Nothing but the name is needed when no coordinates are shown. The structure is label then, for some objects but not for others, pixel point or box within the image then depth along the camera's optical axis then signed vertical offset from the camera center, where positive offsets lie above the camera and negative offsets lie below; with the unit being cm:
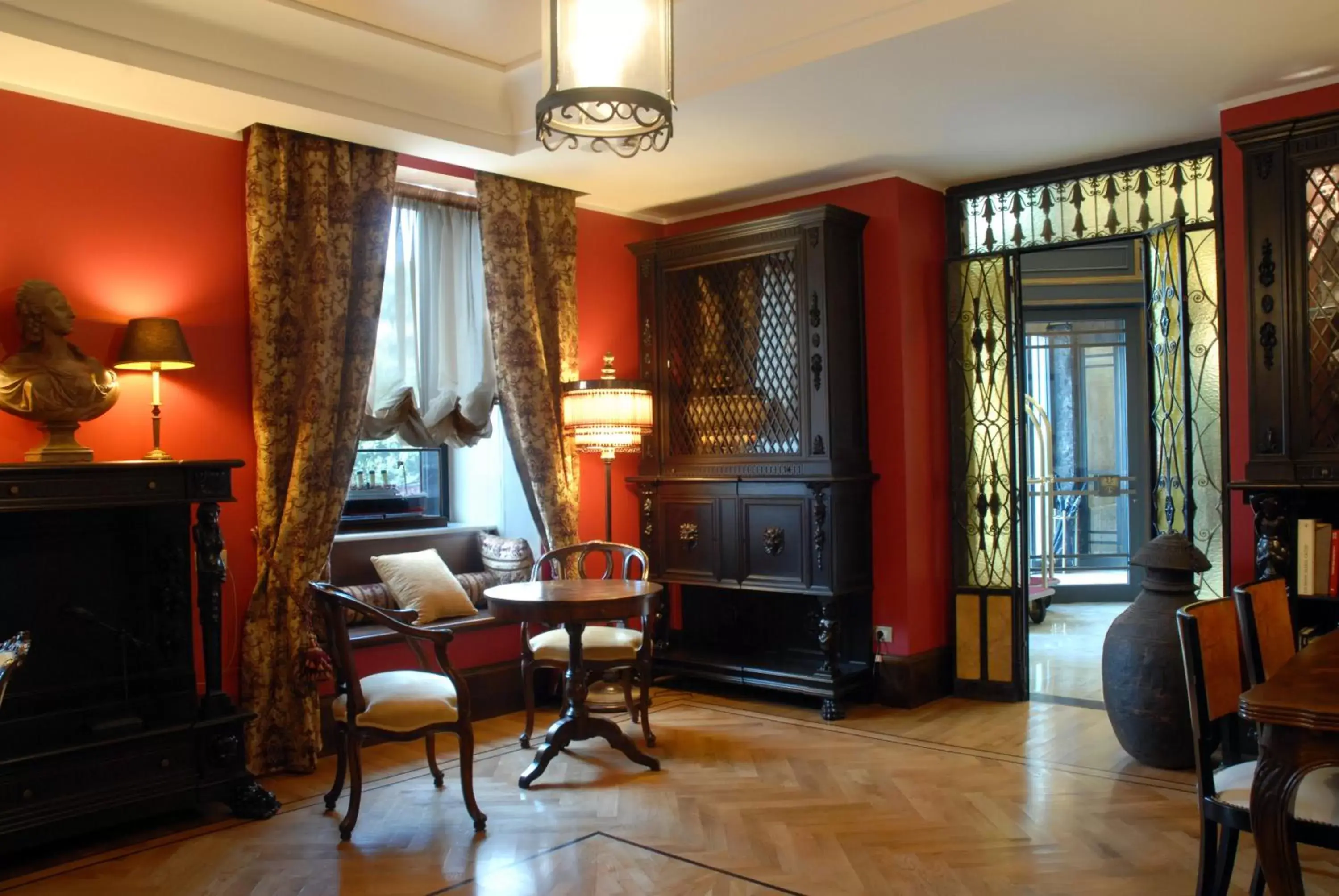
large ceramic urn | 421 -94
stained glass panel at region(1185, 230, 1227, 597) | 480 +23
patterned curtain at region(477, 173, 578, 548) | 540 +67
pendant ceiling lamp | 252 +95
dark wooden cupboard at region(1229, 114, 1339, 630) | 402 +38
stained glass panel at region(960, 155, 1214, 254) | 493 +115
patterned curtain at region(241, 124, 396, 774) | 444 +29
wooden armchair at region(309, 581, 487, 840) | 369 -89
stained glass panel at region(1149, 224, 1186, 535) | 489 +25
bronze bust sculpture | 370 +31
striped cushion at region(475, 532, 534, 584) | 558 -57
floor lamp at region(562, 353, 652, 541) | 536 +18
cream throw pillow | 507 -64
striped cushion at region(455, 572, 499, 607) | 547 -68
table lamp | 397 +43
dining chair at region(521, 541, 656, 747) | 466 -91
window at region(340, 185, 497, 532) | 518 +49
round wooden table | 411 -64
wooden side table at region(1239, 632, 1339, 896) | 211 -66
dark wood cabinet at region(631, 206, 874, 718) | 532 -3
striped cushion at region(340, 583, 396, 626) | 502 -68
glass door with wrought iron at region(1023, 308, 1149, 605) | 852 -10
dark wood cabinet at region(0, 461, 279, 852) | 354 -70
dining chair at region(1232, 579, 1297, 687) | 295 -56
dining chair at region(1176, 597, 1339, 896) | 254 -77
